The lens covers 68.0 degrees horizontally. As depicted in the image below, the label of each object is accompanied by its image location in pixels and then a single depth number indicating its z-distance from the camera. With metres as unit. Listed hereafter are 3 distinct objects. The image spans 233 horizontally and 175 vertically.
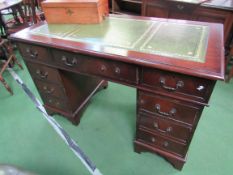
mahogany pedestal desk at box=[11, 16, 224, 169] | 0.82
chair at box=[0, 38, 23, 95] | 2.10
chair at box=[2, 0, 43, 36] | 2.44
